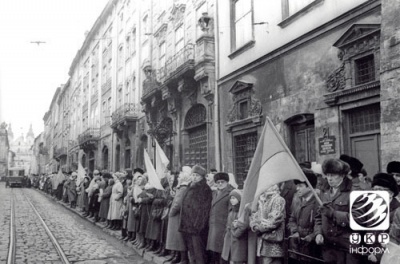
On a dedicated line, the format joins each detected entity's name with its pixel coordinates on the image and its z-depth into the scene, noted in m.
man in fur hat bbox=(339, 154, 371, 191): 5.64
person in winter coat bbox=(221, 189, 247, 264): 5.84
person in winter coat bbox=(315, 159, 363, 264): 4.27
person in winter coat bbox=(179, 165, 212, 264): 7.25
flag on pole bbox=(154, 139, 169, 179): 9.92
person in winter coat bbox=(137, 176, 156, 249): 9.67
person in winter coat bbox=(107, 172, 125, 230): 12.46
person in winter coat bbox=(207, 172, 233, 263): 6.82
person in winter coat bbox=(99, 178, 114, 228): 13.94
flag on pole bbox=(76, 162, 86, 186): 18.62
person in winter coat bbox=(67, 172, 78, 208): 22.06
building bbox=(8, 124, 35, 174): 148.23
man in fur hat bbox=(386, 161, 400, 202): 5.33
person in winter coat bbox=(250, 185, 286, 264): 5.24
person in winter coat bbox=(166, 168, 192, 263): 7.84
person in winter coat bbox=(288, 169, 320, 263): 5.19
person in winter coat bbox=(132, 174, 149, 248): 9.84
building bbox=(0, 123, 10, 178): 93.62
